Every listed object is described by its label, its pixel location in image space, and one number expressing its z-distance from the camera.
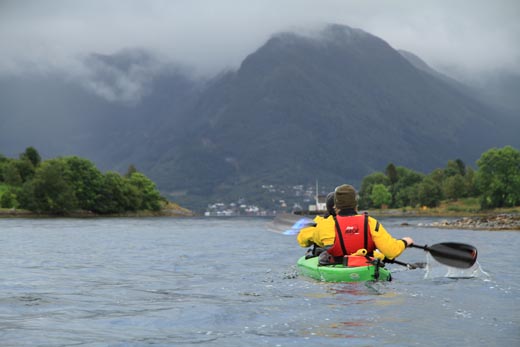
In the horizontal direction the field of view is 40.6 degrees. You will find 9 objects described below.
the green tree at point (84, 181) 150.38
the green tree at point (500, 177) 150.74
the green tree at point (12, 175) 155.12
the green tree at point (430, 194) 196.38
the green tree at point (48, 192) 137.38
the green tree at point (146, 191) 183.00
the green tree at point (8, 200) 136.75
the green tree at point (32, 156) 170.00
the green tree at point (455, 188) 193.75
